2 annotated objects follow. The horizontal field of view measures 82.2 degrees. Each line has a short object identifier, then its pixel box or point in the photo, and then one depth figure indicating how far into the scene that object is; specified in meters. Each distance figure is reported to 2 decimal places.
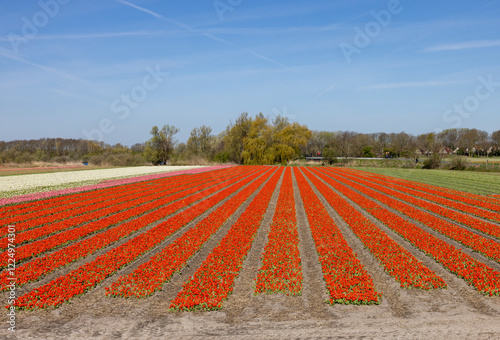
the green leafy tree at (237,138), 83.19
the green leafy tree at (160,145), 85.44
